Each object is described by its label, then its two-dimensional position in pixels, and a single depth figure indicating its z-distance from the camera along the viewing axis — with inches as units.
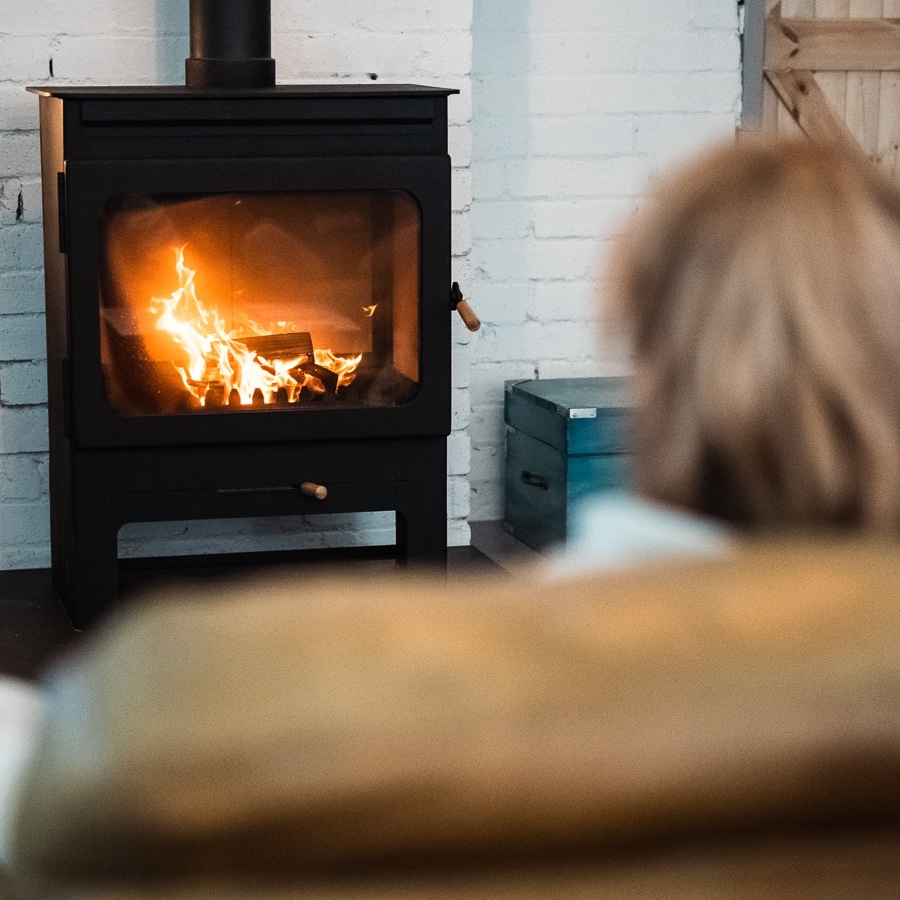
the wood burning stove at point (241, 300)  185.7
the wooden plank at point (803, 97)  237.2
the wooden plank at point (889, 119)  240.0
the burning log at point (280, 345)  197.0
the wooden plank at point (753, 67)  235.7
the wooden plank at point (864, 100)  238.2
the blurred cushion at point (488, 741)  37.3
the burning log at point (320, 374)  198.8
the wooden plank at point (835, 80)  237.2
